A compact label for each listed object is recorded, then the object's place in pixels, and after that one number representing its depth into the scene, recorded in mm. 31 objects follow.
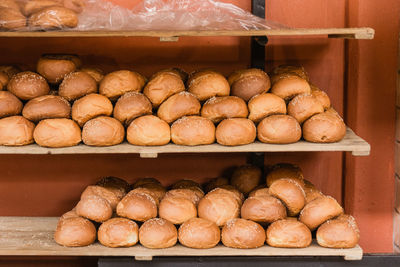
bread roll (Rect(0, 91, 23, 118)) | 2695
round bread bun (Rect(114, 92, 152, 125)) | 2691
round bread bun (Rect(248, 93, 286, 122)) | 2701
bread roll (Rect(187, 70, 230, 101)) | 2777
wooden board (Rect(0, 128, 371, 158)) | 2586
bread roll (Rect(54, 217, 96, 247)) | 2673
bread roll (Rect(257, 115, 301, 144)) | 2602
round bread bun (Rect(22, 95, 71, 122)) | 2684
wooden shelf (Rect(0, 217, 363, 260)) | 2621
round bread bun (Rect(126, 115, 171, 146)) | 2619
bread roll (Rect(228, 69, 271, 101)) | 2789
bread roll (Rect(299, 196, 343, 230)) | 2693
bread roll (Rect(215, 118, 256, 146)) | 2590
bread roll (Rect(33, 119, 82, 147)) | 2609
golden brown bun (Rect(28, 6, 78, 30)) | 2562
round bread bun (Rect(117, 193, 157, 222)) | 2730
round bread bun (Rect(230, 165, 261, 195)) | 3096
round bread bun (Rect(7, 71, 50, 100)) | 2752
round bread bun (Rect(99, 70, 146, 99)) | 2766
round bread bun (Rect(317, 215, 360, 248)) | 2617
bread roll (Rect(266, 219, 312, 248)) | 2621
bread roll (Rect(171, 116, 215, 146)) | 2617
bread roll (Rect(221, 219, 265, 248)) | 2615
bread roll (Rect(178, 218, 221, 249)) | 2631
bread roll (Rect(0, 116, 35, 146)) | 2629
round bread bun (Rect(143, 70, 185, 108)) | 2777
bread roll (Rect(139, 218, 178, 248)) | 2631
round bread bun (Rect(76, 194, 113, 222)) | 2764
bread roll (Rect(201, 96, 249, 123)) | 2688
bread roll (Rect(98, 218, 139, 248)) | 2650
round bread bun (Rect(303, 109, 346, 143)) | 2615
